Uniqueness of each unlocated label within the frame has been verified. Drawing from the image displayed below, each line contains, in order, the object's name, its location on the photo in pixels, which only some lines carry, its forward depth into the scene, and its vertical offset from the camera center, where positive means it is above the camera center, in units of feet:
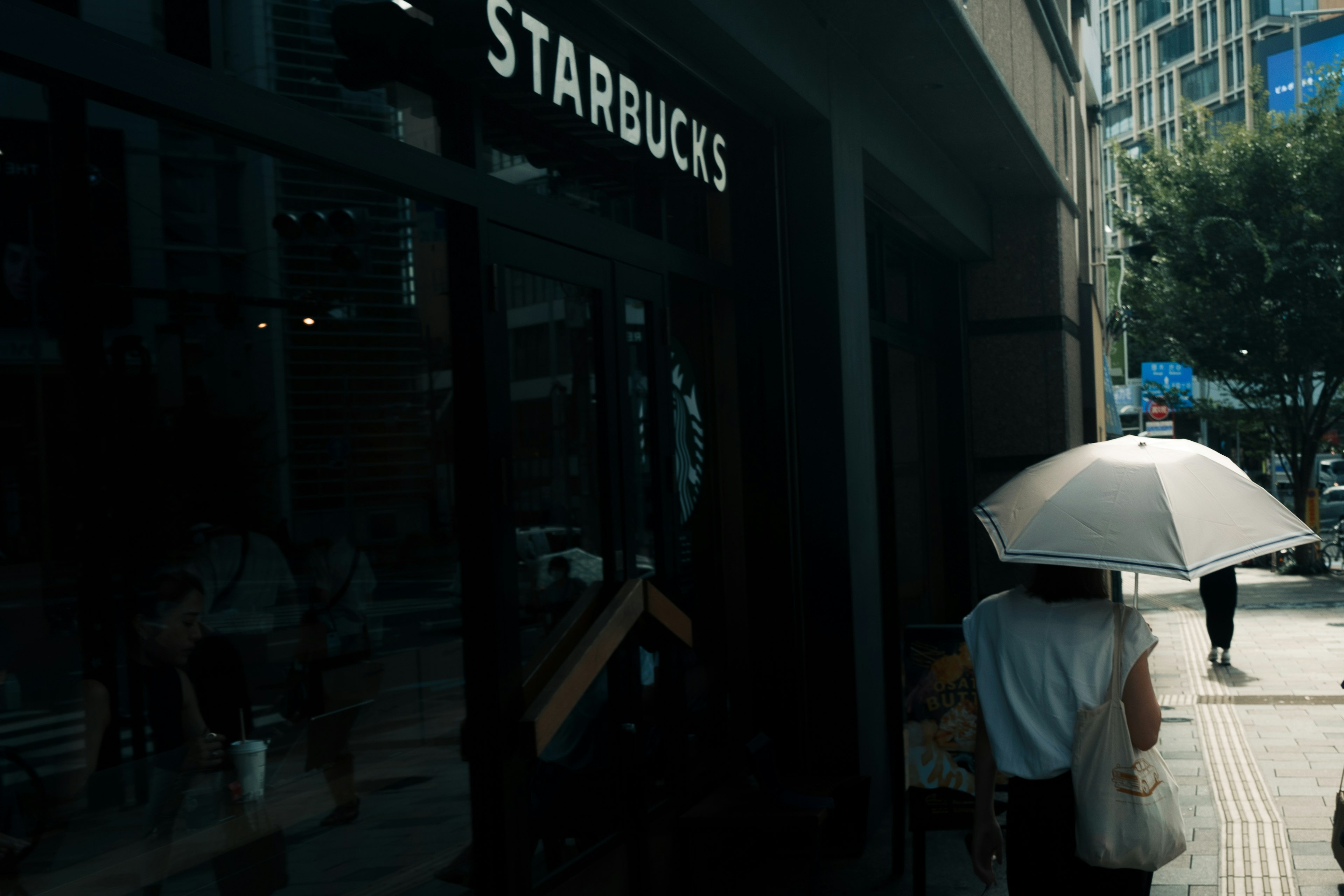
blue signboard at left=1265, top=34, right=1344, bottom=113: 160.86 +44.95
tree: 69.26 +9.11
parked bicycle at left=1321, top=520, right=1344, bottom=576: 73.46 -8.19
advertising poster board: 16.84 -3.72
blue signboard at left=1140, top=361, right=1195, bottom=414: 83.97 +3.20
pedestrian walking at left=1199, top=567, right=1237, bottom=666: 37.65 -5.59
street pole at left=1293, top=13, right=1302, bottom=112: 144.25 +40.88
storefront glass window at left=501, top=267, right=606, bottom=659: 13.56 +0.04
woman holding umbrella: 10.07 -1.65
